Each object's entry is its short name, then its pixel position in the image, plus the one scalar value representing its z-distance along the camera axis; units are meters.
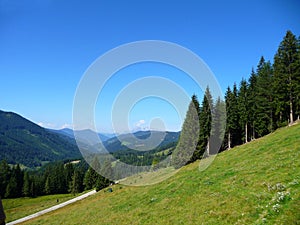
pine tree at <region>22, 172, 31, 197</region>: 117.50
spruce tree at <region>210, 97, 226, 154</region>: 58.31
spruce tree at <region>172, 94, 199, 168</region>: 58.44
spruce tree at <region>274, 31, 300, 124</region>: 43.97
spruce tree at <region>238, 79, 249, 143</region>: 57.72
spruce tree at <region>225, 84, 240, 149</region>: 59.94
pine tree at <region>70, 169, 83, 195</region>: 106.88
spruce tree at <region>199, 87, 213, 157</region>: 57.00
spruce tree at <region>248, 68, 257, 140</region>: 57.08
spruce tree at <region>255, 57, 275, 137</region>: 53.20
